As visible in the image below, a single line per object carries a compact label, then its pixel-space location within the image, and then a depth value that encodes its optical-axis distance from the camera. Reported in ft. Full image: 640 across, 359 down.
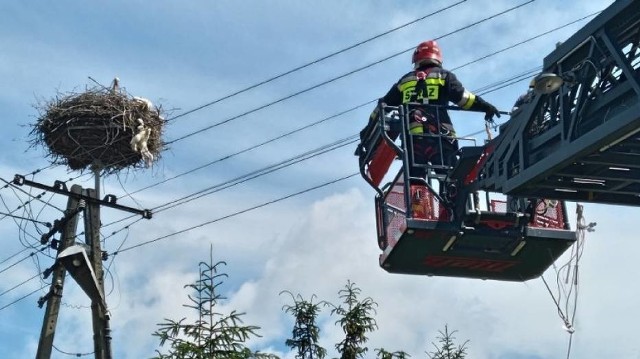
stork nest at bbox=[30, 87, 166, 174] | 60.70
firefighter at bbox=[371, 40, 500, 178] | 38.81
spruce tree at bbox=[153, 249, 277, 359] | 34.06
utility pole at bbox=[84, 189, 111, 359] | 48.91
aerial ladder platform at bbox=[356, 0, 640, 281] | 30.40
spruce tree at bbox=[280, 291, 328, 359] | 40.42
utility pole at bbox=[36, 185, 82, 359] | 52.70
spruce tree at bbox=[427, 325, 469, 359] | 41.22
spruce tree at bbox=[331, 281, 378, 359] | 40.32
